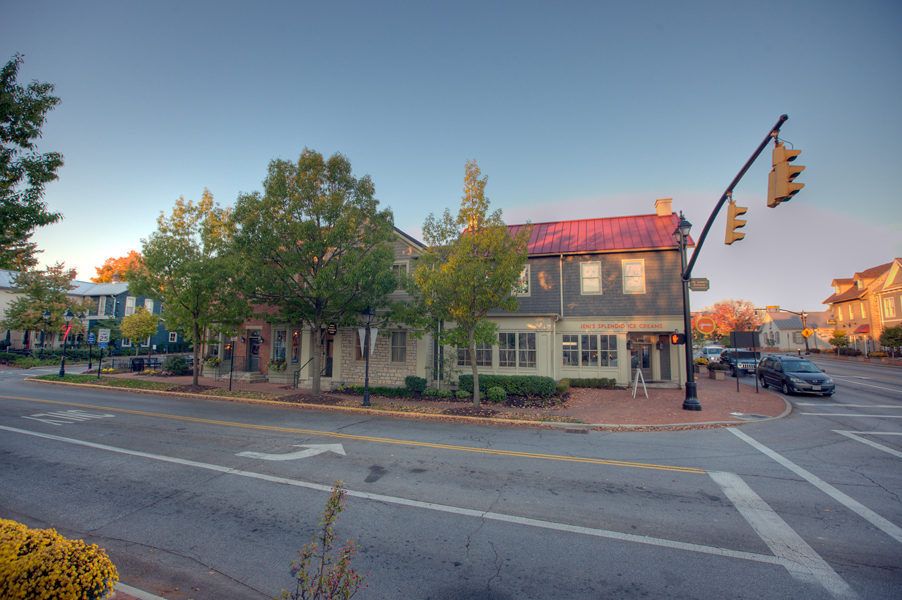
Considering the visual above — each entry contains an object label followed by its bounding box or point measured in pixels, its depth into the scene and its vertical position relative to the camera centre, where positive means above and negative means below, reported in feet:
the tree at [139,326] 96.17 +1.94
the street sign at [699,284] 44.19 +6.10
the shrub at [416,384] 55.98 -6.74
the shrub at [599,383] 61.21 -6.99
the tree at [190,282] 56.13 +7.52
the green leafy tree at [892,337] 112.78 +0.81
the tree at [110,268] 175.17 +29.13
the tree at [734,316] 207.92 +12.80
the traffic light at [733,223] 29.43 +8.66
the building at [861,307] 139.54 +12.53
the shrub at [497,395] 49.44 -7.23
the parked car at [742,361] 85.35 -5.02
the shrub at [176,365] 75.87 -5.89
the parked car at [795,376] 55.16 -5.41
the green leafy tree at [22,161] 29.14 +13.33
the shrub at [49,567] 8.58 -5.28
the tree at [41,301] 104.88 +8.77
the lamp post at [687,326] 44.27 +1.42
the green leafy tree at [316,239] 47.44 +11.76
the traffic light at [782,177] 20.72 +8.56
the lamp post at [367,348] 46.58 -1.52
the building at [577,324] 60.08 +2.15
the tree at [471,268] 43.32 +7.56
